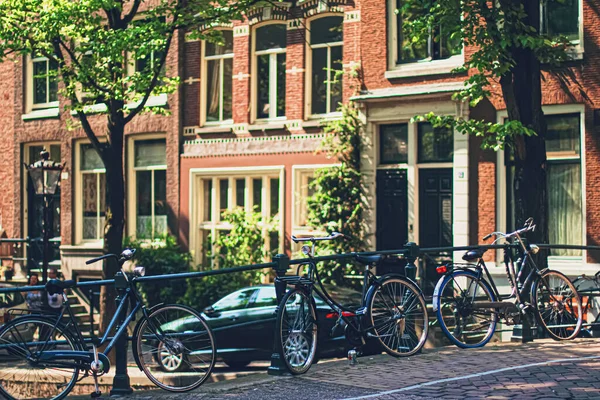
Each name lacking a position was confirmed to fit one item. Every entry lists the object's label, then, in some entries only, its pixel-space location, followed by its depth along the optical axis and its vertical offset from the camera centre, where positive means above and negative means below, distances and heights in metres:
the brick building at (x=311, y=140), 18.55 +1.89
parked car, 15.55 -1.70
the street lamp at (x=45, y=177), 19.92 +0.90
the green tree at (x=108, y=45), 16.11 +2.98
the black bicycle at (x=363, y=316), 8.93 -0.94
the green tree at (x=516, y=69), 12.67 +2.03
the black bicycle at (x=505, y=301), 10.20 -0.89
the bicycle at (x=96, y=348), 8.15 -1.10
